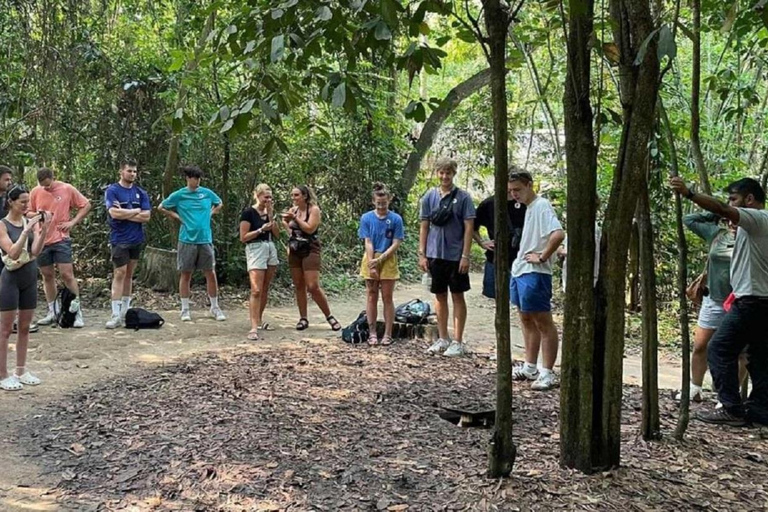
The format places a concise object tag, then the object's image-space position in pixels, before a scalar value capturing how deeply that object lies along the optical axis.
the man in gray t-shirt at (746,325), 4.40
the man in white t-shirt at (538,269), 5.22
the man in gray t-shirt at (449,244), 6.38
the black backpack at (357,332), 7.24
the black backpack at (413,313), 7.55
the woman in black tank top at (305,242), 7.53
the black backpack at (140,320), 7.88
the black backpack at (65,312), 7.77
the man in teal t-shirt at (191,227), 8.33
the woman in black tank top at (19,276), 5.17
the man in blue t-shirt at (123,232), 7.95
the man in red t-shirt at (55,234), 7.64
